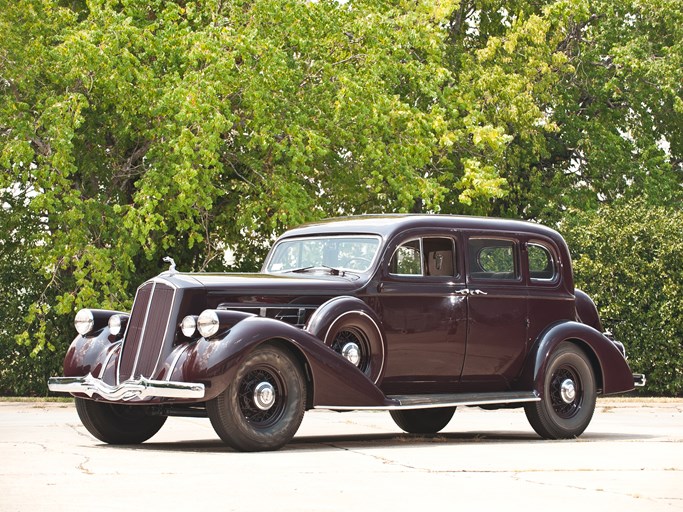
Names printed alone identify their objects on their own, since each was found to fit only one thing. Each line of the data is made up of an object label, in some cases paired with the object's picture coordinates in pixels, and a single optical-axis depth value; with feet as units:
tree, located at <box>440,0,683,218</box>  91.86
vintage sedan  35.12
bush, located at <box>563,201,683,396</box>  69.87
